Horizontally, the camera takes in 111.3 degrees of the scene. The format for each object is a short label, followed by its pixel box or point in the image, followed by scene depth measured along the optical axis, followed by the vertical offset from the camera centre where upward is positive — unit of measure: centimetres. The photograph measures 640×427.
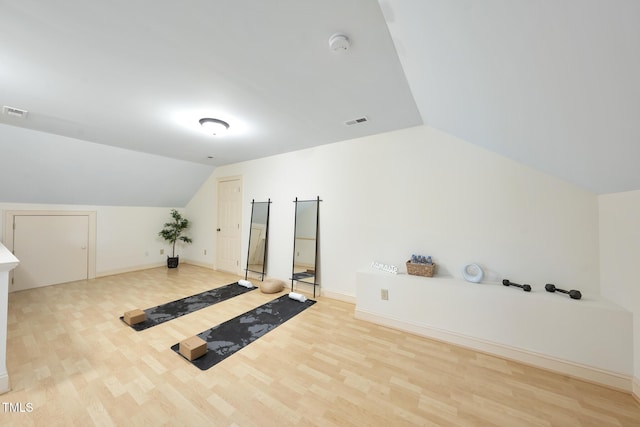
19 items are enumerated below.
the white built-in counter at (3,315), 158 -77
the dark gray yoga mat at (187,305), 270 -129
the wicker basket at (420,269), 257 -52
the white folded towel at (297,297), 337 -118
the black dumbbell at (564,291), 188 -55
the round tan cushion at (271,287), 374 -116
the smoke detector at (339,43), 142 +119
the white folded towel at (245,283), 398 -119
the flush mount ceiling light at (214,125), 265 +114
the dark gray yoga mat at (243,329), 208 -129
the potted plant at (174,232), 535 -40
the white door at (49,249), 365 -67
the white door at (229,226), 485 -18
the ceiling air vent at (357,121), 265 +127
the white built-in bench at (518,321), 172 -89
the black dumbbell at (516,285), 209 -56
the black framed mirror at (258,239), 436 -40
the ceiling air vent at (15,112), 240 +111
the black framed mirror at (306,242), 367 -37
